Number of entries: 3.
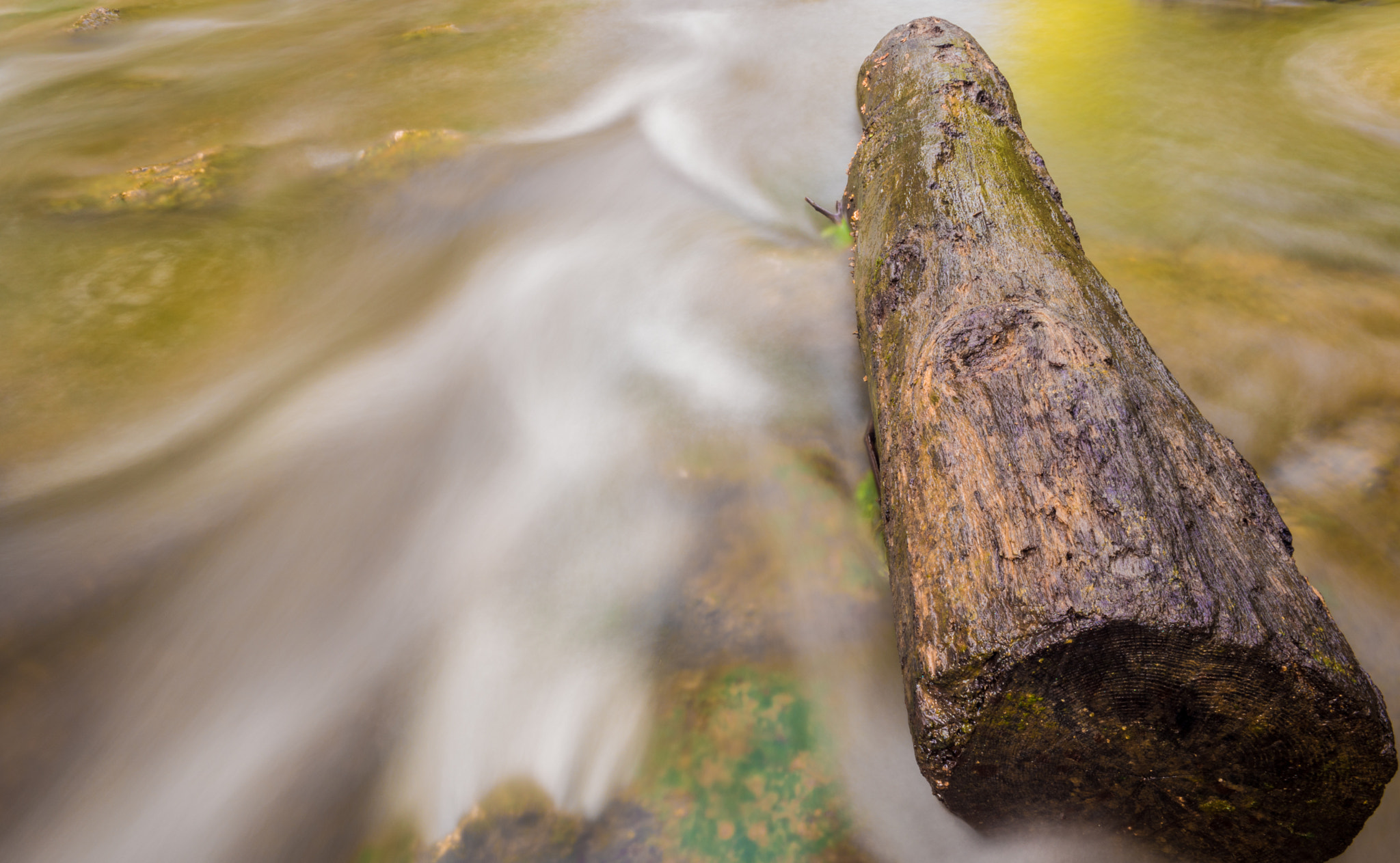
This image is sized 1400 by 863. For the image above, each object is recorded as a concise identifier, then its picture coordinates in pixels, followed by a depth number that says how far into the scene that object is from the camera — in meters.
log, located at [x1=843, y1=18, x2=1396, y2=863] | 1.48
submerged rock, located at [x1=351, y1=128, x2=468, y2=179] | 5.07
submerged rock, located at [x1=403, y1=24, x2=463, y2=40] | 7.04
